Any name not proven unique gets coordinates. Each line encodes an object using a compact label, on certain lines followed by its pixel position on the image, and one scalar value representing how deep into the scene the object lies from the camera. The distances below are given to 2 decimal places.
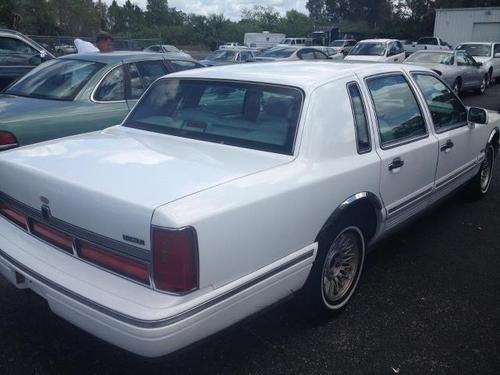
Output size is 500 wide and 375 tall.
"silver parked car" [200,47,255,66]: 18.59
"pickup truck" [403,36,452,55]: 28.36
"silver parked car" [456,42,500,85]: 18.36
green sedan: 4.81
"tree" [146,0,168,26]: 89.56
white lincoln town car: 2.14
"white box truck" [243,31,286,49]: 47.78
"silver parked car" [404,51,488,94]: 13.65
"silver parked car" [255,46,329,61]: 17.62
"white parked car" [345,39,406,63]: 18.48
